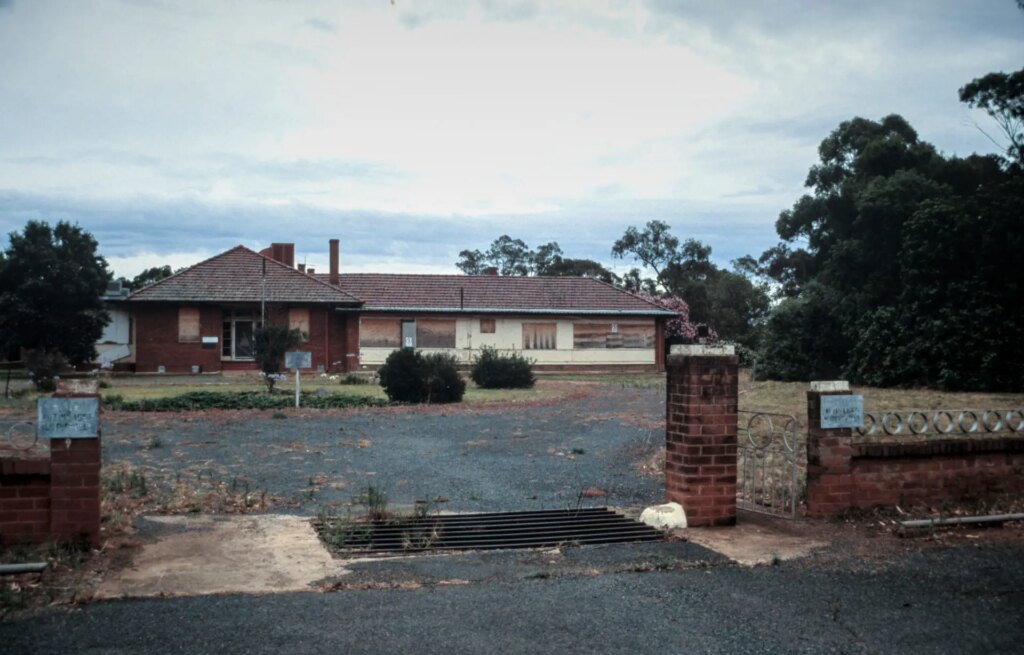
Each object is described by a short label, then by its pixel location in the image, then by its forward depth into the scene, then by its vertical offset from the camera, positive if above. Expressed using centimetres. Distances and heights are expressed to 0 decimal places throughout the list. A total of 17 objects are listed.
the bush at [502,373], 2889 -85
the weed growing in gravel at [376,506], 773 -142
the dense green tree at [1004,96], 2258 +643
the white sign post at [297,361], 2019 -32
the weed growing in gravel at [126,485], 913 -146
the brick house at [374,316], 3625 +131
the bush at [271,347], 2441 -1
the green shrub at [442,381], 2272 -89
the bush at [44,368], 2544 -61
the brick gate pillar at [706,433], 761 -73
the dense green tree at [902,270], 1931 +198
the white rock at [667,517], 763 -146
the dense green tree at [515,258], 7138 +717
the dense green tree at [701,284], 5216 +387
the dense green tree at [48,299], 3809 +206
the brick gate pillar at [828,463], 786 -103
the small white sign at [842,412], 782 -57
